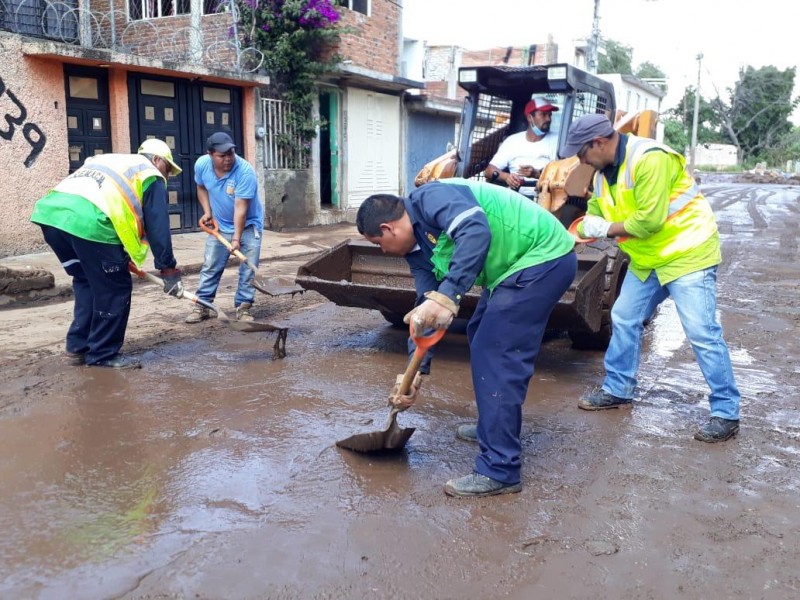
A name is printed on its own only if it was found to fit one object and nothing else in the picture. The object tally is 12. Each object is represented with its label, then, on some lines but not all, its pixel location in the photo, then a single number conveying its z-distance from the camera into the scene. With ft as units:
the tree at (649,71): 195.18
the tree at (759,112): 152.46
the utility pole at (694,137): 131.34
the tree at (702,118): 161.58
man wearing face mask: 19.36
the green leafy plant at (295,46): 39.19
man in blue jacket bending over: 9.69
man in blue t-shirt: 19.99
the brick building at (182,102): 29.66
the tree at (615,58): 159.12
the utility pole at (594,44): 73.61
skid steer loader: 15.57
